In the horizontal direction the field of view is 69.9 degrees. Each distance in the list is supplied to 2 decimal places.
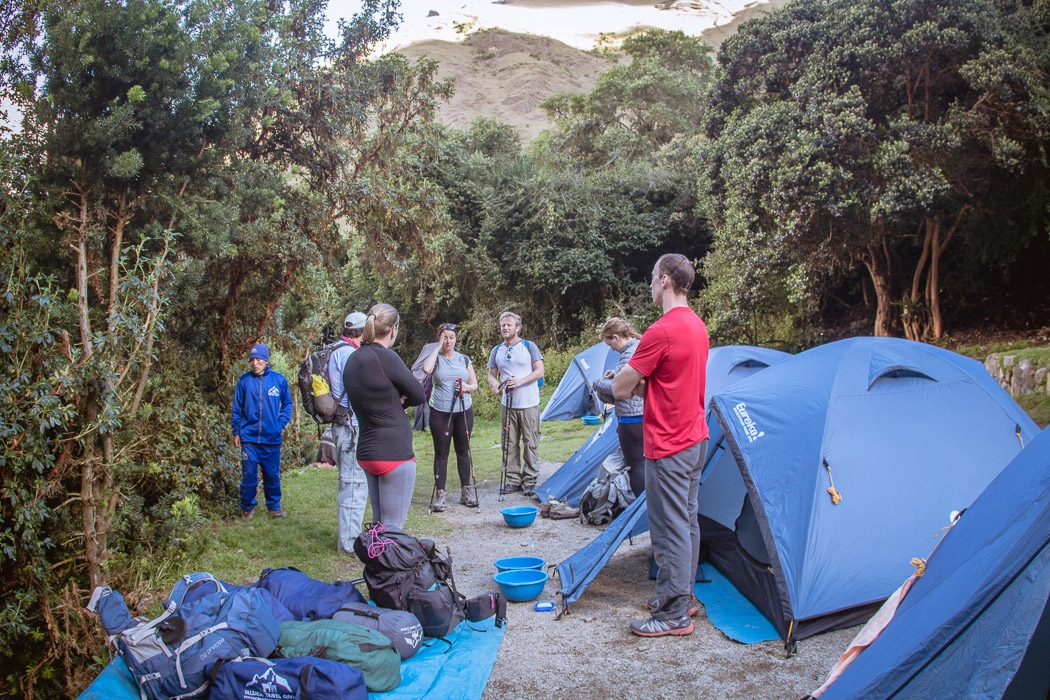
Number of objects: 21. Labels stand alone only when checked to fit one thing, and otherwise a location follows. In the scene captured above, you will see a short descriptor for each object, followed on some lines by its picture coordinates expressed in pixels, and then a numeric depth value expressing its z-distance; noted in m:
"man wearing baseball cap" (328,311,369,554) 5.43
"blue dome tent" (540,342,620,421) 13.22
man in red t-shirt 3.84
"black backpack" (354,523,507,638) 3.96
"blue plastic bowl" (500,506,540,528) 6.27
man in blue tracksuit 6.36
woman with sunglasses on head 6.88
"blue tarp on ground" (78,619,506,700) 3.16
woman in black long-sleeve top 4.40
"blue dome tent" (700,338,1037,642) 3.84
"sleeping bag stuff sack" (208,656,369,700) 3.02
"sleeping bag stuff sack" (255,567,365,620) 3.84
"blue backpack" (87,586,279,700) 3.10
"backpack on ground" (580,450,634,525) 6.26
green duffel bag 3.34
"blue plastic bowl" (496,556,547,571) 4.82
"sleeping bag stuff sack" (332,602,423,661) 3.71
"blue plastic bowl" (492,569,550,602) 4.47
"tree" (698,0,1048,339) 10.43
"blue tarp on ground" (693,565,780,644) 3.86
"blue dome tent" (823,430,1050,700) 1.98
